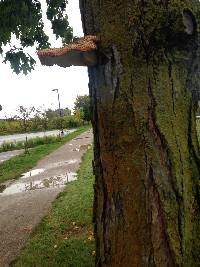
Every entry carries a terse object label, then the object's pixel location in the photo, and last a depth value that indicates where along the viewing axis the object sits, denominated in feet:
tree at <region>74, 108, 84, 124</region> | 86.20
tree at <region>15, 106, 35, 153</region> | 58.74
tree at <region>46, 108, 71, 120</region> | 78.19
